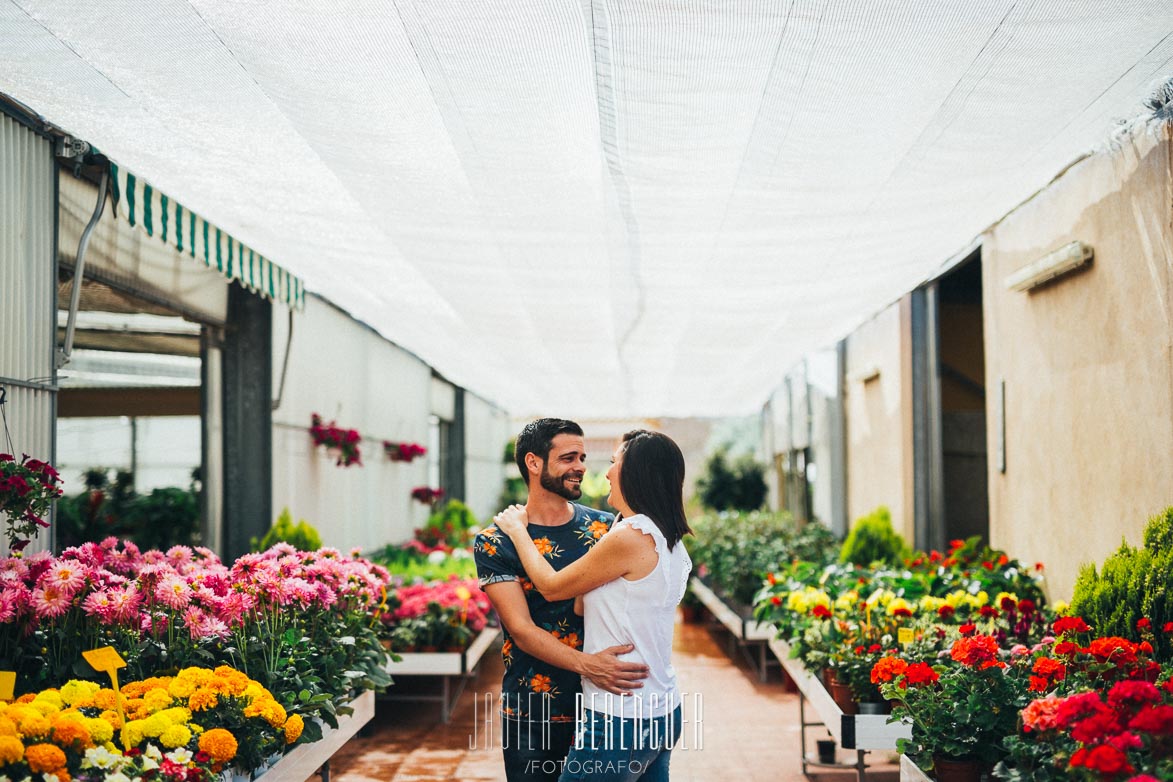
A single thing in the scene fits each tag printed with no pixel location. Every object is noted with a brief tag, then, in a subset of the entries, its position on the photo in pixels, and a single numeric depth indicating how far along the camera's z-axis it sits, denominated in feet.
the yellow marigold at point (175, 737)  8.28
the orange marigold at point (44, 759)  7.18
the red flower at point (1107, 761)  6.19
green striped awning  14.48
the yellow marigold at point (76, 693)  8.46
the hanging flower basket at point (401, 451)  35.60
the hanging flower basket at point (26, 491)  9.32
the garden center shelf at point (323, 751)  10.44
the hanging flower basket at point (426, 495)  40.14
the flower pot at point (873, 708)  13.60
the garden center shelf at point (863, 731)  13.19
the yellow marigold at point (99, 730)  7.83
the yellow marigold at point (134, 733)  8.16
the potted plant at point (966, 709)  9.00
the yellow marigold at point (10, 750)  7.07
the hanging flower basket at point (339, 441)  26.45
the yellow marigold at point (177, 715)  8.48
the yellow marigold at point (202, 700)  9.08
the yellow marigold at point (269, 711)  9.29
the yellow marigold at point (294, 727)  9.51
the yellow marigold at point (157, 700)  8.79
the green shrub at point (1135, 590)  10.64
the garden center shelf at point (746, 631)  24.99
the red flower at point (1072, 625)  9.34
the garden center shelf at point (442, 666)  20.98
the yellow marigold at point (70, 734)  7.51
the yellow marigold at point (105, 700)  8.59
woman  7.82
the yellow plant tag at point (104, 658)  8.52
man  8.86
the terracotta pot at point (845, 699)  13.70
